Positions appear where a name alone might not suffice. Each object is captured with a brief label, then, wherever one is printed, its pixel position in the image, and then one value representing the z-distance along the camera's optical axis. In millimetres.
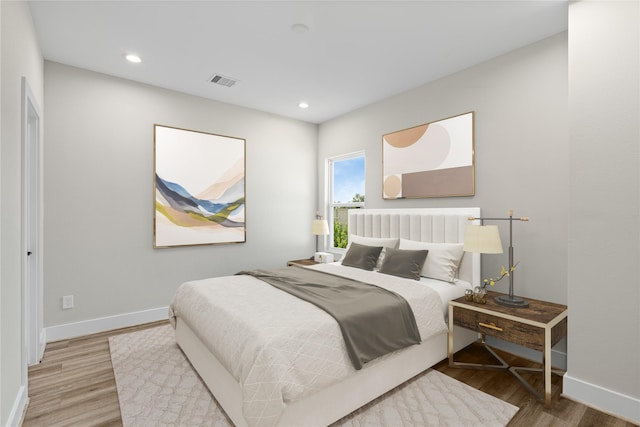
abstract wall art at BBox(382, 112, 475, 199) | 3299
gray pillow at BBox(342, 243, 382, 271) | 3461
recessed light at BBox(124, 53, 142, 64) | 3030
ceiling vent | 3506
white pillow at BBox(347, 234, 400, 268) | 3584
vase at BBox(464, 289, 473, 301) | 2621
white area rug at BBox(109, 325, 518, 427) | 1964
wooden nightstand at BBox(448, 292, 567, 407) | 2135
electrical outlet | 3246
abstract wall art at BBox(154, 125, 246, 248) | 3830
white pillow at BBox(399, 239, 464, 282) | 2996
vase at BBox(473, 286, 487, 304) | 2559
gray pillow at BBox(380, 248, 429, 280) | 3023
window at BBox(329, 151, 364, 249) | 4734
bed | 1635
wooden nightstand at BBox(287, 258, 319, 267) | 4566
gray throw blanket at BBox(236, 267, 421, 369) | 1973
